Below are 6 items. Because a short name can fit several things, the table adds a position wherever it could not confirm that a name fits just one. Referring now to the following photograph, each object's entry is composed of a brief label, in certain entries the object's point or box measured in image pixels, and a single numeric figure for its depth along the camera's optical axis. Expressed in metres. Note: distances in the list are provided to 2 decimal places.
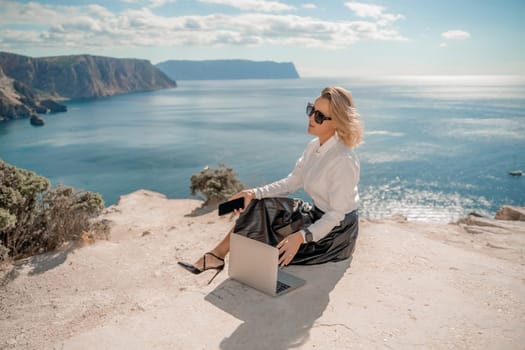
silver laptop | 3.76
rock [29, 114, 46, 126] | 70.81
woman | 3.83
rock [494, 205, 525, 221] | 10.02
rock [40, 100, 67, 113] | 93.50
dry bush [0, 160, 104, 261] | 5.94
